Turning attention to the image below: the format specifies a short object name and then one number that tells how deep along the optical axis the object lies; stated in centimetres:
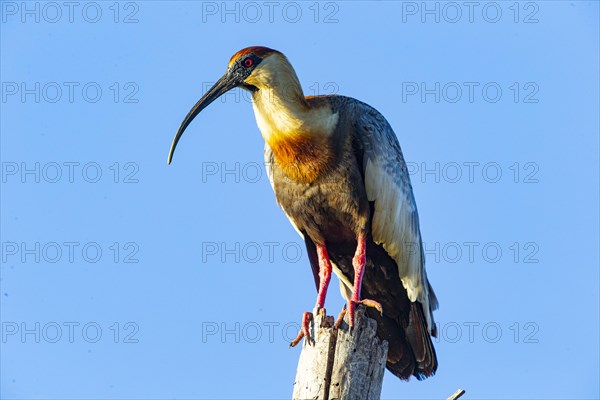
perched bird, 1407
